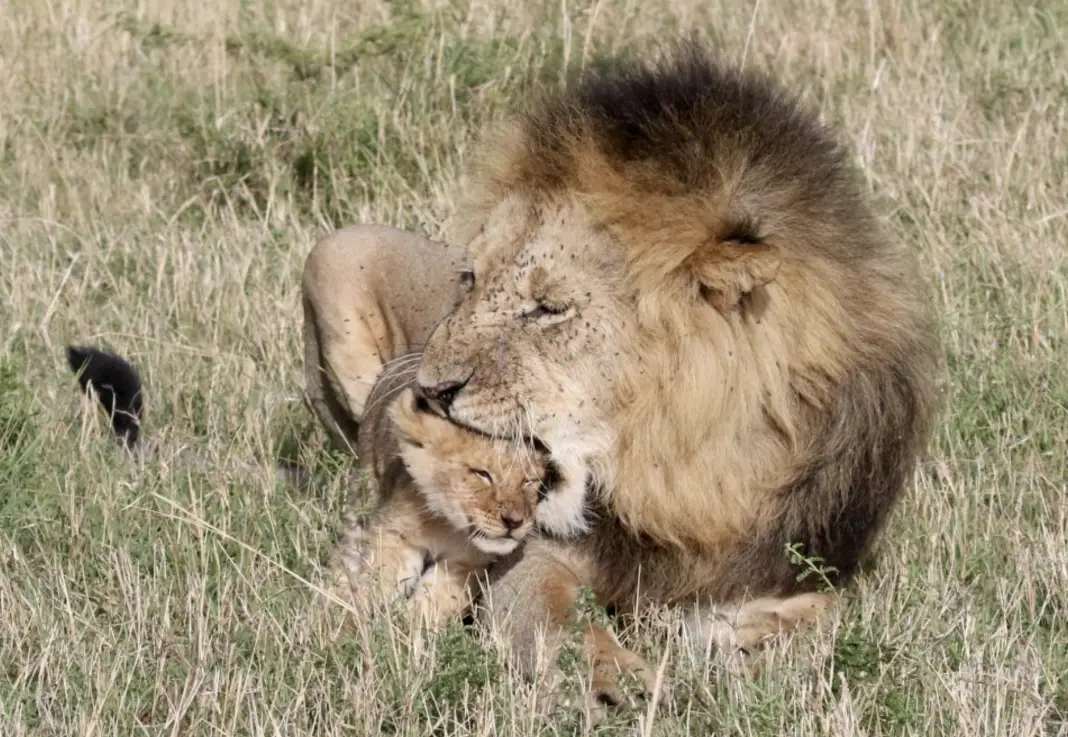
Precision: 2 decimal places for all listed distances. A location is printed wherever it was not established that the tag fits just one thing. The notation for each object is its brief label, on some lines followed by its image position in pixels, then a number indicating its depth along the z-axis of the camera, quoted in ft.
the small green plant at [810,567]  20.83
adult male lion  20.24
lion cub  20.80
